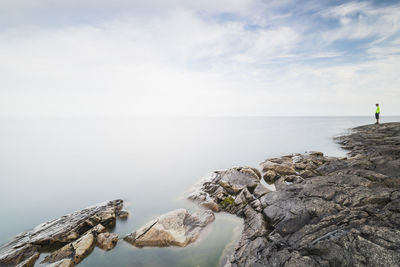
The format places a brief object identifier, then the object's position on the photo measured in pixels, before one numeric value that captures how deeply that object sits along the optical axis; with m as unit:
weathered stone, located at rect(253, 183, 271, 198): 12.63
